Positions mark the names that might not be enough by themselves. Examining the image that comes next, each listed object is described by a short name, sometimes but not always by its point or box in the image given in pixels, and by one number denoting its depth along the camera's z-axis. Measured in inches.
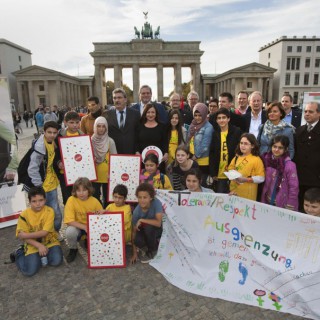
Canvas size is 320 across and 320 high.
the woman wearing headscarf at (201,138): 213.7
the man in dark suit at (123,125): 228.5
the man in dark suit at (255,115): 226.1
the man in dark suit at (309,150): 176.1
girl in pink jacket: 164.7
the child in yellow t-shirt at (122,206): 178.2
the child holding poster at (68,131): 200.4
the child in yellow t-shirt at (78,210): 178.9
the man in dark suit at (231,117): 240.0
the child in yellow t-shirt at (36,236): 166.1
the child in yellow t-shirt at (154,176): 194.2
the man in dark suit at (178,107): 295.8
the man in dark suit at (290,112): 280.1
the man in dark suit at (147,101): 241.5
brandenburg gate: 2127.2
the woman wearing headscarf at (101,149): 201.5
